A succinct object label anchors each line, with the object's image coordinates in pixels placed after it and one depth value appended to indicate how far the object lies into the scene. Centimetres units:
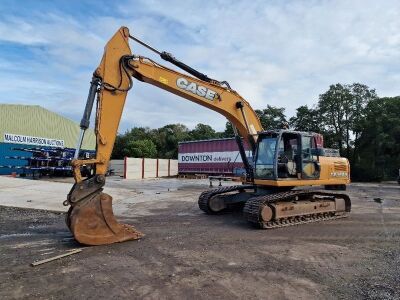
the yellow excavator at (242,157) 766
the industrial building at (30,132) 3416
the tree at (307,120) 4816
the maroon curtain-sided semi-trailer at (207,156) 3427
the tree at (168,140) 6321
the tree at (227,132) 5892
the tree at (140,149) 5525
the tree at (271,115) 5019
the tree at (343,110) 4650
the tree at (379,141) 4156
